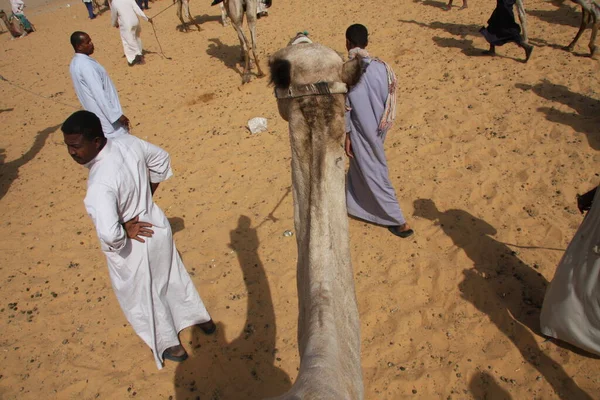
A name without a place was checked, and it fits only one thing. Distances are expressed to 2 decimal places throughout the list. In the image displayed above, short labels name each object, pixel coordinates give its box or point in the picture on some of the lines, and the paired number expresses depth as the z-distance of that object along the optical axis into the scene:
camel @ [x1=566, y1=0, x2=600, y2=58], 6.89
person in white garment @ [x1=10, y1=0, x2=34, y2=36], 16.44
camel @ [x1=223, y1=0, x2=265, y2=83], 8.75
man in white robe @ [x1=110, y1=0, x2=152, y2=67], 10.67
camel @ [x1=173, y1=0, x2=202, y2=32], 13.05
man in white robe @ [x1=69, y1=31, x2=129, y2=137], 4.54
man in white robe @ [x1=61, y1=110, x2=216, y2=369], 2.47
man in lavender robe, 3.60
